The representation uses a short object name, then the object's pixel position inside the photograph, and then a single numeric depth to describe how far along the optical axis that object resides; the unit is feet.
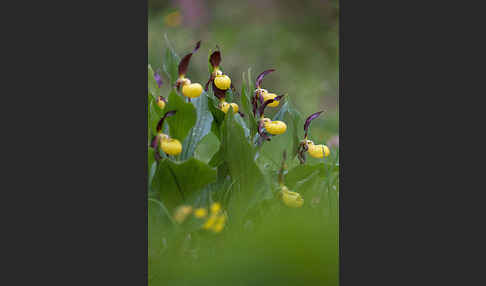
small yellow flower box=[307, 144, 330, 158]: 16.74
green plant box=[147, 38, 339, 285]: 14.87
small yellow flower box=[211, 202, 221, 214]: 14.99
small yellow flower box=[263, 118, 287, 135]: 15.69
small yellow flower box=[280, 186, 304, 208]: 15.56
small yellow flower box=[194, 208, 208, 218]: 14.80
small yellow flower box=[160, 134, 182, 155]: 14.69
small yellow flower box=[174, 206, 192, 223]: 14.82
